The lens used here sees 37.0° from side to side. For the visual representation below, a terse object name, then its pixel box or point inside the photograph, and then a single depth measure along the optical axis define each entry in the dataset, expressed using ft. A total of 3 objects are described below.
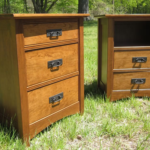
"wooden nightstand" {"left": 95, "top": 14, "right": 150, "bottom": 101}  8.41
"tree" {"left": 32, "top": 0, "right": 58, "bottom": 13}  49.80
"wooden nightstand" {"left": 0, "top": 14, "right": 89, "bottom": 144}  5.53
